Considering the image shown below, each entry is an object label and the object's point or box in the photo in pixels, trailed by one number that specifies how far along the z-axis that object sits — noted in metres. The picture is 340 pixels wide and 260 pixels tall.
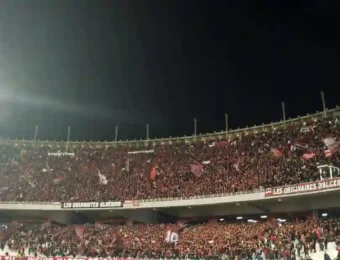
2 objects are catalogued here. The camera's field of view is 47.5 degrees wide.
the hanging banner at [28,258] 36.84
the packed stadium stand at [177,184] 34.28
